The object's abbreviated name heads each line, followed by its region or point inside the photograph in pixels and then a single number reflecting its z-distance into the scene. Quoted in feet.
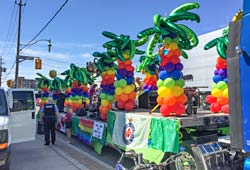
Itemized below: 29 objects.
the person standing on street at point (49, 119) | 25.41
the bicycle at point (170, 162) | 11.24
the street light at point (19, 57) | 55.47
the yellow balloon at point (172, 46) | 16.68
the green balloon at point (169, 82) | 16.02
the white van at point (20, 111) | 16.30
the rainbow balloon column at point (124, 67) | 22.49
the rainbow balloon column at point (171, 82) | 15.82
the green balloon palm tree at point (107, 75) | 24.23
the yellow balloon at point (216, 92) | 20.33
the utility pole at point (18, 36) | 57.60
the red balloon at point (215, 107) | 19.62
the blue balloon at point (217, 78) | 21.14
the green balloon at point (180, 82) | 16.29
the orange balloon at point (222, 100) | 19.18
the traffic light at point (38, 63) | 52.41
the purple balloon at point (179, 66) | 16.66
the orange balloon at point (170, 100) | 15.77
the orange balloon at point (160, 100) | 16.43
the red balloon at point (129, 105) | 22.99
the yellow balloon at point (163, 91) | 16.04
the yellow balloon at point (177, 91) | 16.03
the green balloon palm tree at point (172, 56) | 15.80
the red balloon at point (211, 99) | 20.78
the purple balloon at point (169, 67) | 16.51
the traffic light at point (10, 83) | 72.61
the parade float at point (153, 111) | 13.89
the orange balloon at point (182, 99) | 16.07
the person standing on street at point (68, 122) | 31.32
